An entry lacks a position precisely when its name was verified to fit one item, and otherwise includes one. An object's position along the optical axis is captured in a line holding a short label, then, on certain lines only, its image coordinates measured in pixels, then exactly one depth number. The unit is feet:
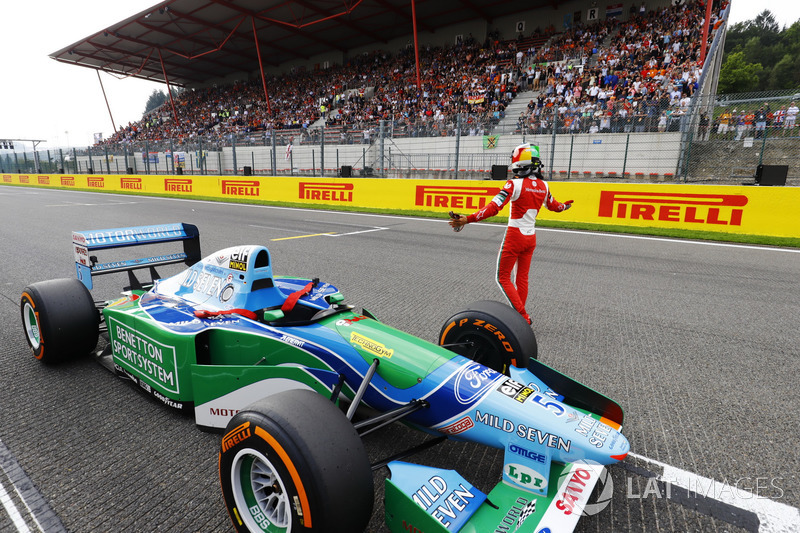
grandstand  48.96
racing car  5.69
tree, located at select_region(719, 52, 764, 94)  199.93
